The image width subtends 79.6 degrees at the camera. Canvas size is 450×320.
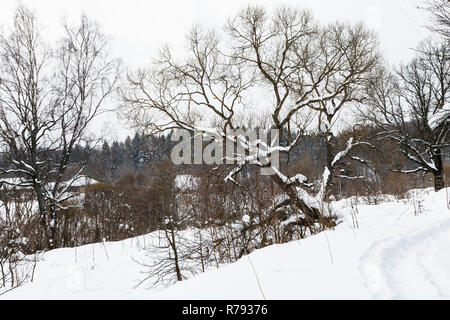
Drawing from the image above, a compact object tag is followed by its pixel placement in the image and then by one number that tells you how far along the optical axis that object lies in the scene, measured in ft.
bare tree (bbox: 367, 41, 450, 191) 56.95
